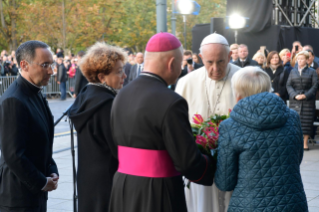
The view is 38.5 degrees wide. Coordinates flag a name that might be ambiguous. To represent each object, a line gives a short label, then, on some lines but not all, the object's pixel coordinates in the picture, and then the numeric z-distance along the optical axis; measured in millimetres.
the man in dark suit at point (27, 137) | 3098
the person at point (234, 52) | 11273
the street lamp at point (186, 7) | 11867
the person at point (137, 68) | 14121
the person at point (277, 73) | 10398
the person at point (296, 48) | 12595
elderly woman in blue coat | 2760
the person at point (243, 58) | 10502
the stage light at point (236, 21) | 15186
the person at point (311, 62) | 10604
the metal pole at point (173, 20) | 11759
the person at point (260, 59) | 11124
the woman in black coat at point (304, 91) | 9570
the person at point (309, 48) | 11142
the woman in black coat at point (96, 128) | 3361
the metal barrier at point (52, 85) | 20516
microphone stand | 4073
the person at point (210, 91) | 3654
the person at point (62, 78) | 21906
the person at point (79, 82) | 10297
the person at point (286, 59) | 10653
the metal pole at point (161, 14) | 7230
